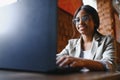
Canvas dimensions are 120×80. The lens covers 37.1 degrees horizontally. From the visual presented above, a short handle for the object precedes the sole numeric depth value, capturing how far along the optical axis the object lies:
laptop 0.44
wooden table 0.36
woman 1.20
